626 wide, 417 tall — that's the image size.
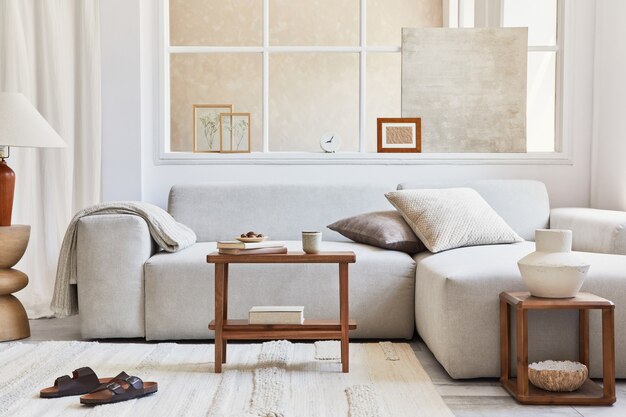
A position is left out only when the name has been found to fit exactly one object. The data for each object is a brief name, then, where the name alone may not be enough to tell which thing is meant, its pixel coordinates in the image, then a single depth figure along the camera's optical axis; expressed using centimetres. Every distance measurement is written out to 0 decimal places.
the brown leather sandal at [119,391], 240
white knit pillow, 344
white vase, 247
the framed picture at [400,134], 442
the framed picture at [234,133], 445
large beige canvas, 447
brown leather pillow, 356
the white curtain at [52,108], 448
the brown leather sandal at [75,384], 248
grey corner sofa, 270
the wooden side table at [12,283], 350
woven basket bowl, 247
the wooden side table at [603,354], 243
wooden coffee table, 278
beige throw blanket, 343
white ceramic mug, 283
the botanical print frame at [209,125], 446
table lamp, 352
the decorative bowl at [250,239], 288
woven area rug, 235
